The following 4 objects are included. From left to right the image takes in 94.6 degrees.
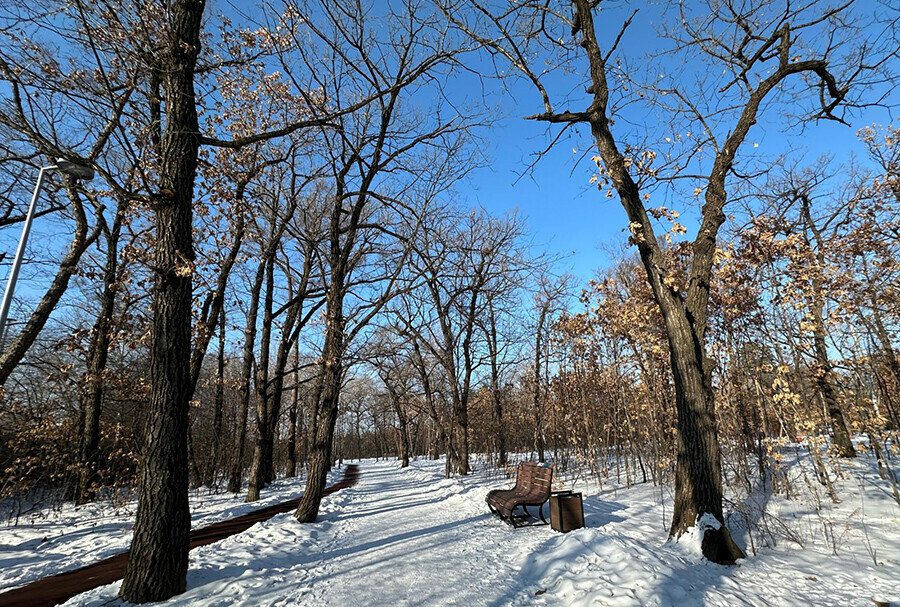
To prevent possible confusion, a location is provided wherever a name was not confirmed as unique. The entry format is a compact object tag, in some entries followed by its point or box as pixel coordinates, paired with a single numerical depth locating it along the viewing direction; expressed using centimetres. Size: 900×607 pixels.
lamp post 477
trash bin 629
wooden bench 693
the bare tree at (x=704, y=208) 522
